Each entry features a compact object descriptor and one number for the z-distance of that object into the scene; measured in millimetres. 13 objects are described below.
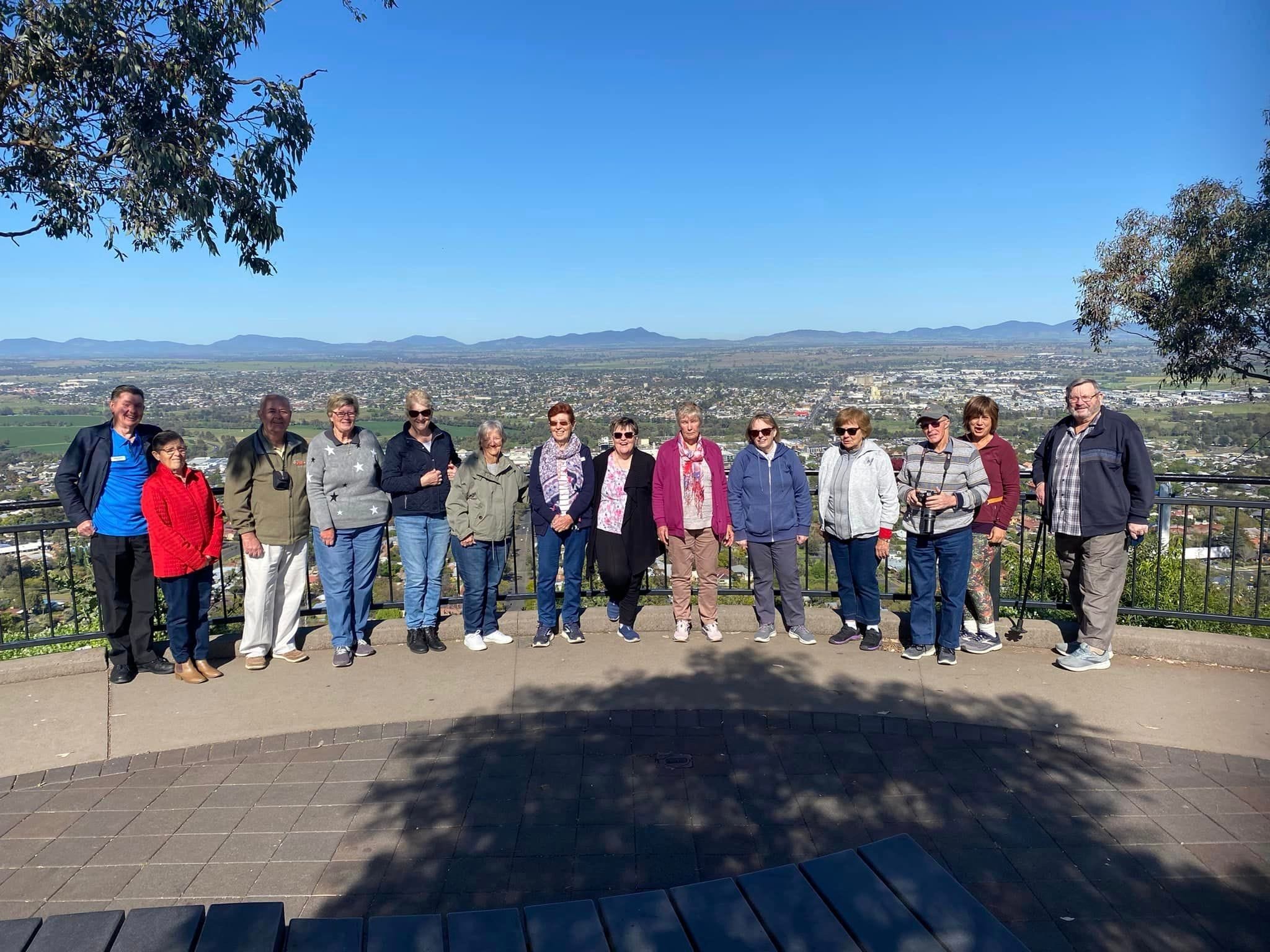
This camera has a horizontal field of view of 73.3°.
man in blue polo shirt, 5340
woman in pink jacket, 6230
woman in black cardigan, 6336
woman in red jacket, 5363
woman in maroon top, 5828
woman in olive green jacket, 6066
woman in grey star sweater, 5809
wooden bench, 2158
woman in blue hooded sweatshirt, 6145
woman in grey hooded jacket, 5988
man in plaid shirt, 5430
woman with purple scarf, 6164
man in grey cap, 5641
